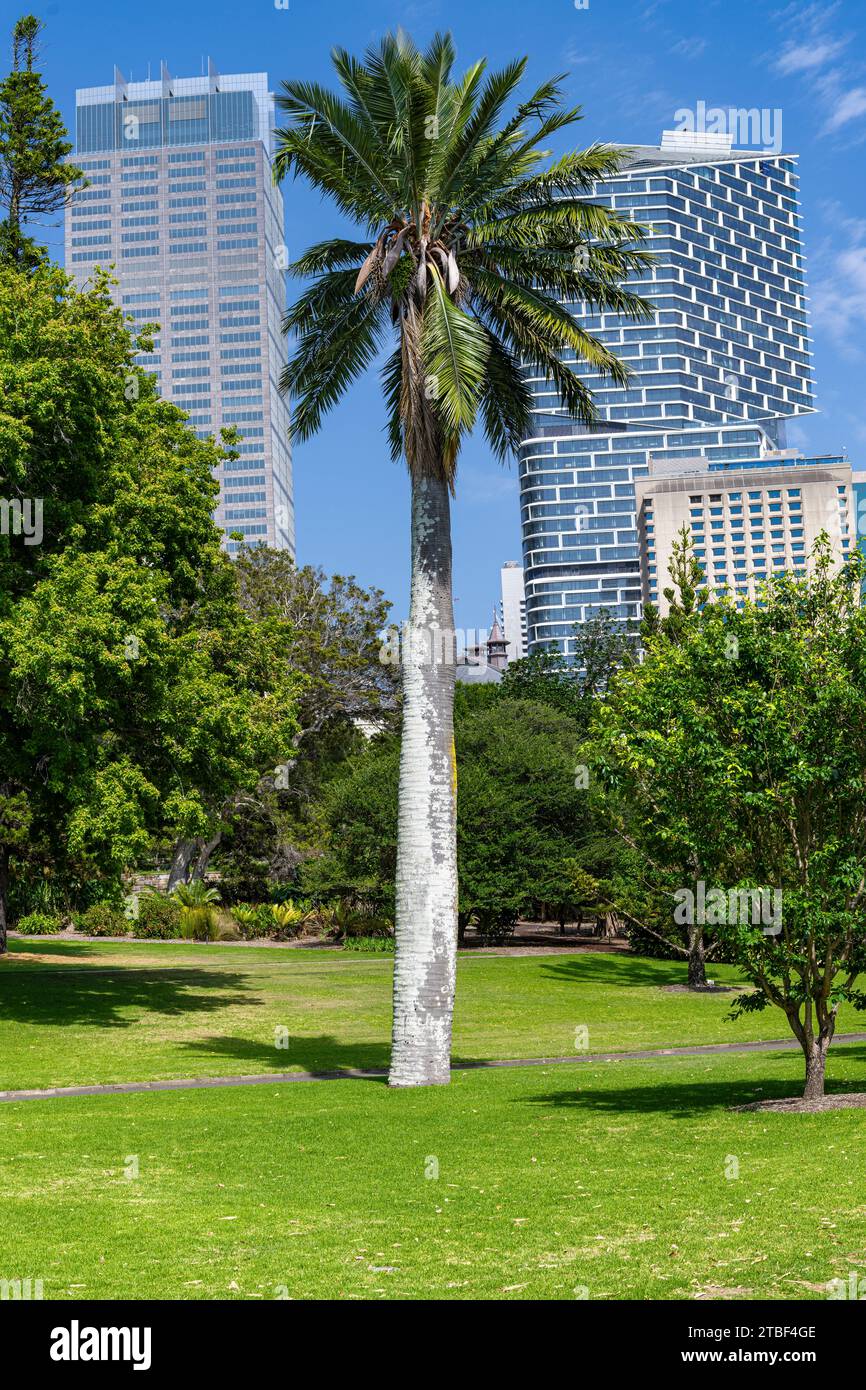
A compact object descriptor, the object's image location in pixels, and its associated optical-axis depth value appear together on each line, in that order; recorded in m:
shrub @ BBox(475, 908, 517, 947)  43.62
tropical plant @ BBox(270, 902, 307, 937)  46.03
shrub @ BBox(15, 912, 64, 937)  43.16
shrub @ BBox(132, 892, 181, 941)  43.75
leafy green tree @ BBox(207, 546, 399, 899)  51.38
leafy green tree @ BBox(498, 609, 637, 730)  59.41
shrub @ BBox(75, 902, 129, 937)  43.59
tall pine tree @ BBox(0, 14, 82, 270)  28.80
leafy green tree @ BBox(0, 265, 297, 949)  21.61
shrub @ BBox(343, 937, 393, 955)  41.91
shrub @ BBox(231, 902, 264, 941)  45.53
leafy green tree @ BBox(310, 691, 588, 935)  40.84
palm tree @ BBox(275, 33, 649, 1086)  17.30
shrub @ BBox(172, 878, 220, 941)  43.88
